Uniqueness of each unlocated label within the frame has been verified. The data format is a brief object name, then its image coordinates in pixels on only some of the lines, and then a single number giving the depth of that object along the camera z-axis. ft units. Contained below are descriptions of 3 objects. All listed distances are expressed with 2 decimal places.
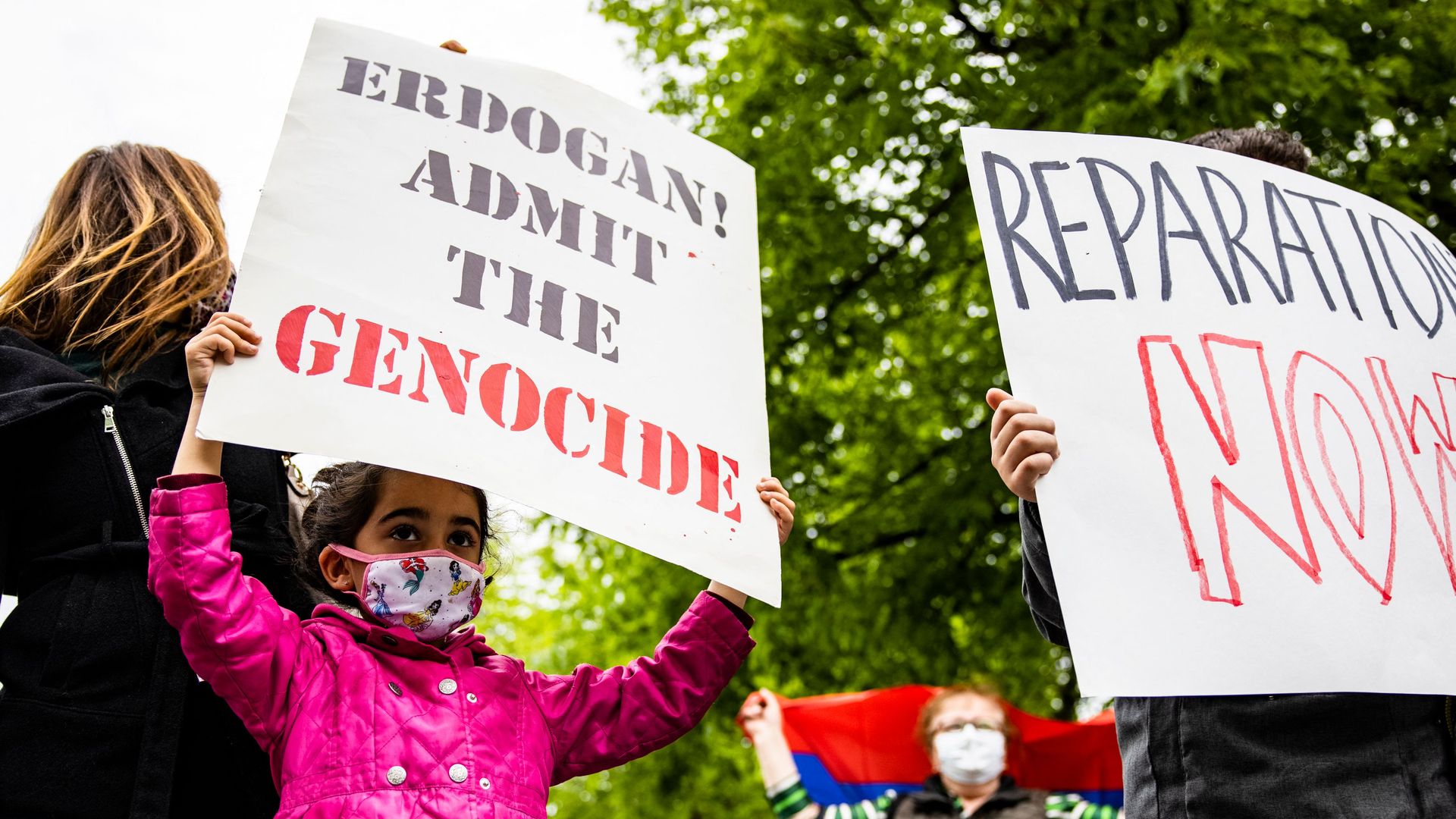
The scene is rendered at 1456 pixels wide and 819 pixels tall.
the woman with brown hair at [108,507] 6.52
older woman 14.28
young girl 6.52
